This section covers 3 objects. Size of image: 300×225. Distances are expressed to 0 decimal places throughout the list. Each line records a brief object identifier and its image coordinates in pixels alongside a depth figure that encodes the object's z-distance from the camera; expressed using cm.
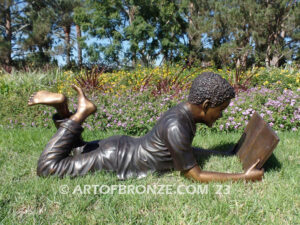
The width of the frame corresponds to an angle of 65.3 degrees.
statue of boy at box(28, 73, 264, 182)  194
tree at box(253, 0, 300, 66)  1608
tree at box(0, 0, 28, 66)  1647
